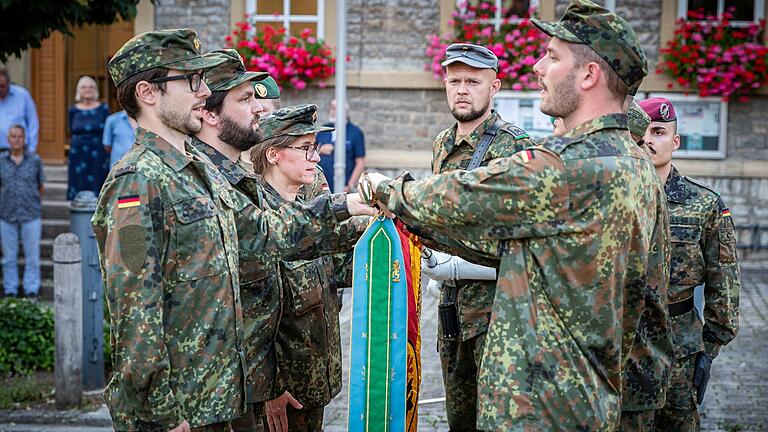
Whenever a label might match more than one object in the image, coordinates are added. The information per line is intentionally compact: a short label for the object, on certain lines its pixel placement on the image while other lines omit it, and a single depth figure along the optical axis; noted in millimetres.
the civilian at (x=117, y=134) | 12211
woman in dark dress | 12672
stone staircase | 12227
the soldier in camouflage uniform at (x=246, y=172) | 4590
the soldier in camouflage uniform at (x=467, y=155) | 5062
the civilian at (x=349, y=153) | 12922
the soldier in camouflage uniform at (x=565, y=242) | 3404
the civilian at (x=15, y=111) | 12234
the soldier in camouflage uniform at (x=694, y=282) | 4867
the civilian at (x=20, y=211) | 11328
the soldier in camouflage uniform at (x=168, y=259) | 3512
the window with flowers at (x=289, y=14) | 14727
